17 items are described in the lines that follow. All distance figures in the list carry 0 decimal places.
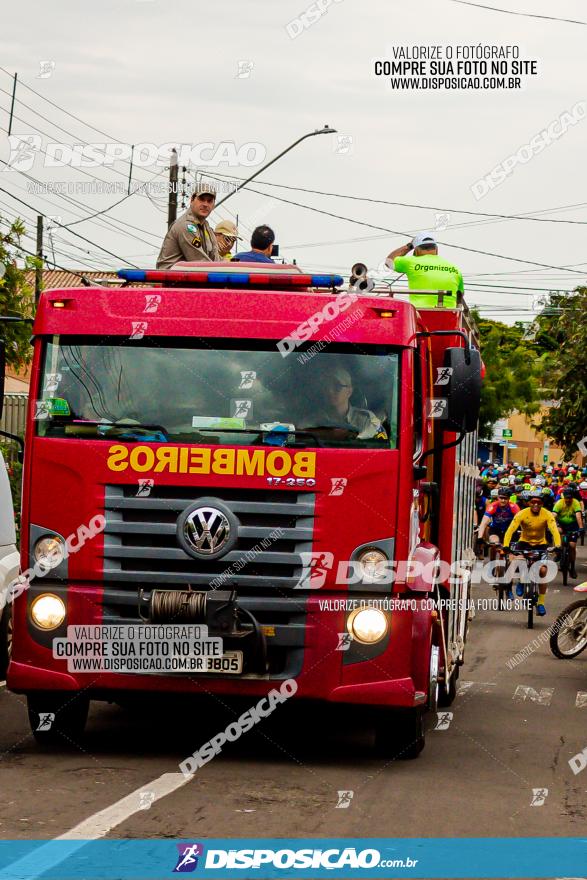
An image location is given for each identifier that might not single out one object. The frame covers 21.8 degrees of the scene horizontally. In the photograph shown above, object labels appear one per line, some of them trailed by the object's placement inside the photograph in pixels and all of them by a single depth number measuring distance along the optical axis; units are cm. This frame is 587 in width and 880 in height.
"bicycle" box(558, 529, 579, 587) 3069
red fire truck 888
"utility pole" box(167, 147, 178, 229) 3100
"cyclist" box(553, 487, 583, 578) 3159
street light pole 2479
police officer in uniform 1117
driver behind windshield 906
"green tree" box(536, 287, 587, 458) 3803
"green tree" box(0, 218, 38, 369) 1898
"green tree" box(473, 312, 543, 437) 6931
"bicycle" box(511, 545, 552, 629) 2211
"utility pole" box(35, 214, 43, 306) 1994
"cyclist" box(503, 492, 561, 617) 2275
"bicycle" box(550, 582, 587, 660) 1773
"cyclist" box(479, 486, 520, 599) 2828
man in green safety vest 1119
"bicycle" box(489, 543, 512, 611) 2469
